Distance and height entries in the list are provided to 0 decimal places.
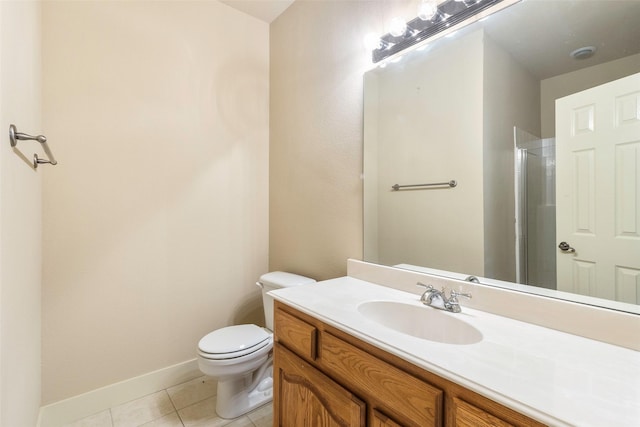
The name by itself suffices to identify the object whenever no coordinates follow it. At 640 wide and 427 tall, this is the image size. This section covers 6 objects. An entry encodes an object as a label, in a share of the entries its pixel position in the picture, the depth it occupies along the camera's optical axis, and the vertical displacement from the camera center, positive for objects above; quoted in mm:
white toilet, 1499 -777
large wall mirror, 874 +235
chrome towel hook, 928 +270
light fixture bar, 1164 +841
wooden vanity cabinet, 651 -491
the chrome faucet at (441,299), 1068 -325
